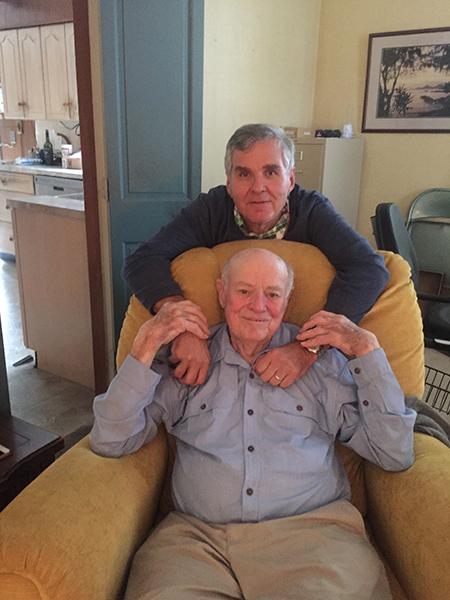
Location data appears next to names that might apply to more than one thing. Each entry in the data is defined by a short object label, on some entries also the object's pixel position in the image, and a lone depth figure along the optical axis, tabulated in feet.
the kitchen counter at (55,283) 8.59
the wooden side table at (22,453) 4.84
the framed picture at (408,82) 10.69
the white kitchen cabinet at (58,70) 14.39
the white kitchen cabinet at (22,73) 15.31
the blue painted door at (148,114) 7.23
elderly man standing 4.10
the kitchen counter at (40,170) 14.77
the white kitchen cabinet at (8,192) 15.90
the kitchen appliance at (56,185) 14.61
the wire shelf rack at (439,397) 7.95
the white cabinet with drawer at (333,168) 10.28
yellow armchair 3.01
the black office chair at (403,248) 7.11
